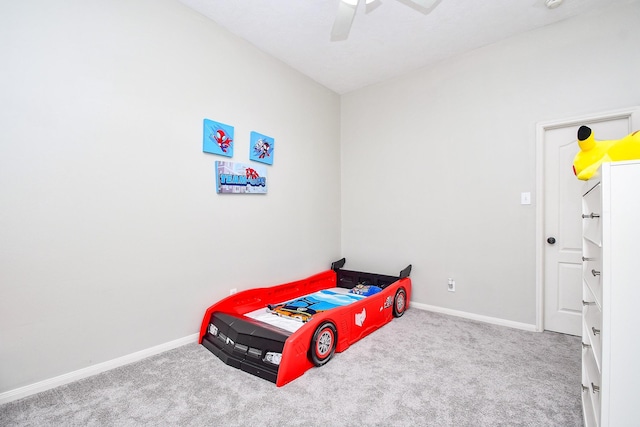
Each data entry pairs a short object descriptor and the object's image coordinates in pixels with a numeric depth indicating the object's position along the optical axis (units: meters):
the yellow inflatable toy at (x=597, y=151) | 1.51
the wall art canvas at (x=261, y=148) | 2.88
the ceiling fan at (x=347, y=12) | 1.77
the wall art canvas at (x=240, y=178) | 2.60
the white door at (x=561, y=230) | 2.58
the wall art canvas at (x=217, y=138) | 2.50
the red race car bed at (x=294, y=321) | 1.94
